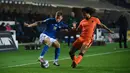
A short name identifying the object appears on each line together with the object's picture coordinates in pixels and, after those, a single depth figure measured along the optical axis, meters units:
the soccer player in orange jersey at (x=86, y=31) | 12.16
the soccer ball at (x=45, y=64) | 12.25
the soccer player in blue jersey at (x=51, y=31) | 12.80
